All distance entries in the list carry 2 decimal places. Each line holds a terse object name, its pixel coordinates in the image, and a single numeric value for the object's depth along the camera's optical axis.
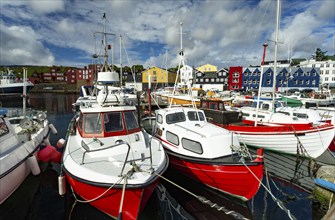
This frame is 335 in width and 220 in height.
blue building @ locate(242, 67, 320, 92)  57.53
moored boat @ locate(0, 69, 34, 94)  50.59
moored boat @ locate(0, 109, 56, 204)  6.94
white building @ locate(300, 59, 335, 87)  73.19
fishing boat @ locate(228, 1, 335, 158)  11.91
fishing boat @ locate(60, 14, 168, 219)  5.70
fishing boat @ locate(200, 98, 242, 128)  14.83
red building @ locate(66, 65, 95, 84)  85.44
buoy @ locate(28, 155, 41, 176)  8.71
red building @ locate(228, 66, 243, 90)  64.94
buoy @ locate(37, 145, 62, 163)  10.00
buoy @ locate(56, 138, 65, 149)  11.05
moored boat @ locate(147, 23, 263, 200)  7.54
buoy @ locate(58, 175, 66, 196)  6.92
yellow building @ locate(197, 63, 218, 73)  80.50
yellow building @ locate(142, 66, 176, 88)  68.81
